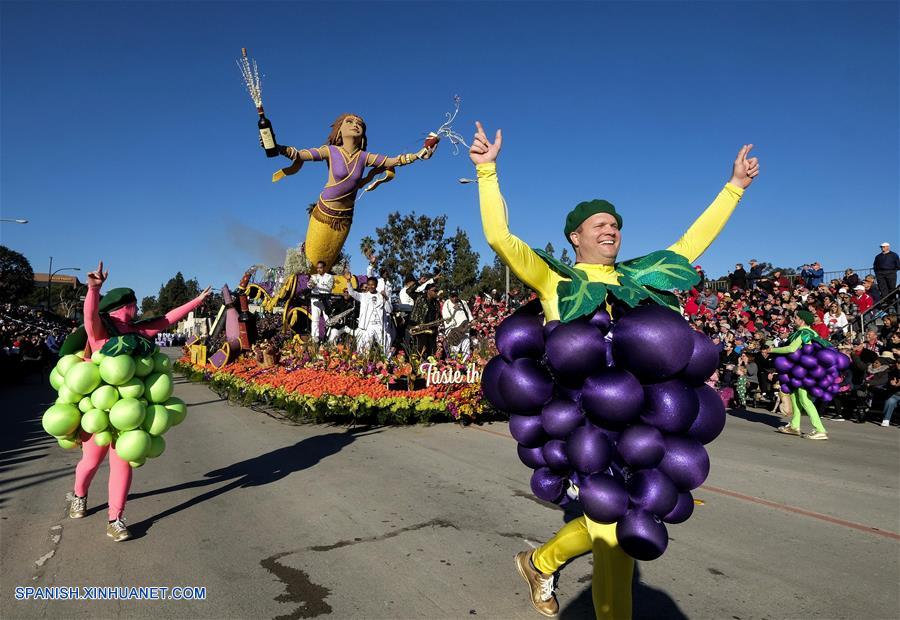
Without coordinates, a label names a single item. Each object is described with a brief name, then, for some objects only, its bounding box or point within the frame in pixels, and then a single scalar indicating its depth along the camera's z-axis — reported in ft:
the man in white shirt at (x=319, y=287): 42.91
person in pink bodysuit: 13.07
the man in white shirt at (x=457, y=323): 40.68
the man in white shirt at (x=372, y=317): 39.17
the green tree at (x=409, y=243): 132.26
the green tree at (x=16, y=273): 175.52
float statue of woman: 37.17
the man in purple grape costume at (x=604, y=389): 7.34
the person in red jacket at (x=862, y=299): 48.39
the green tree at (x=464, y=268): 155.02
